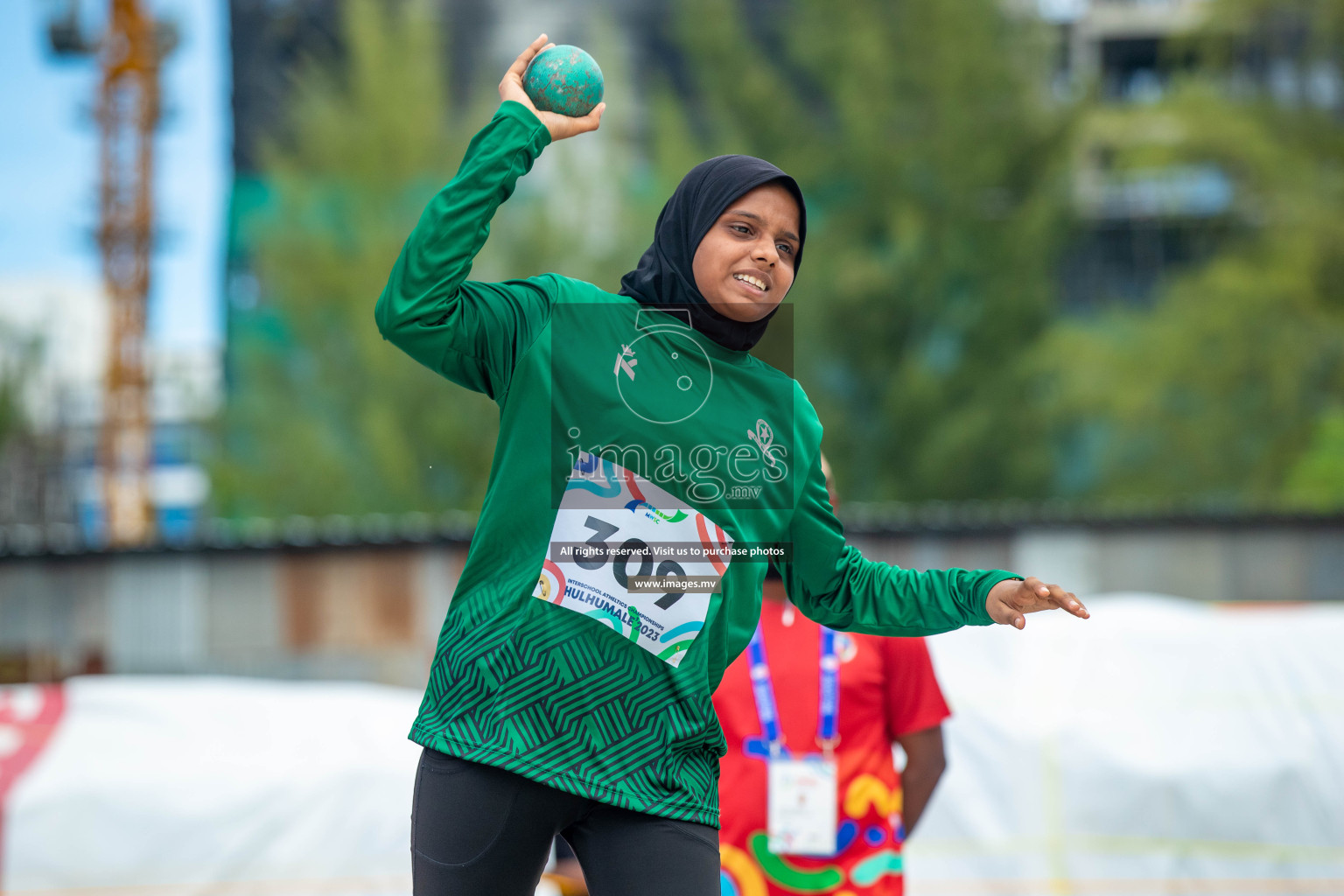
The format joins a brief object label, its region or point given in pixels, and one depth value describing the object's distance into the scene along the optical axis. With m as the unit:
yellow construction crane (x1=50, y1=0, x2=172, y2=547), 54.75
